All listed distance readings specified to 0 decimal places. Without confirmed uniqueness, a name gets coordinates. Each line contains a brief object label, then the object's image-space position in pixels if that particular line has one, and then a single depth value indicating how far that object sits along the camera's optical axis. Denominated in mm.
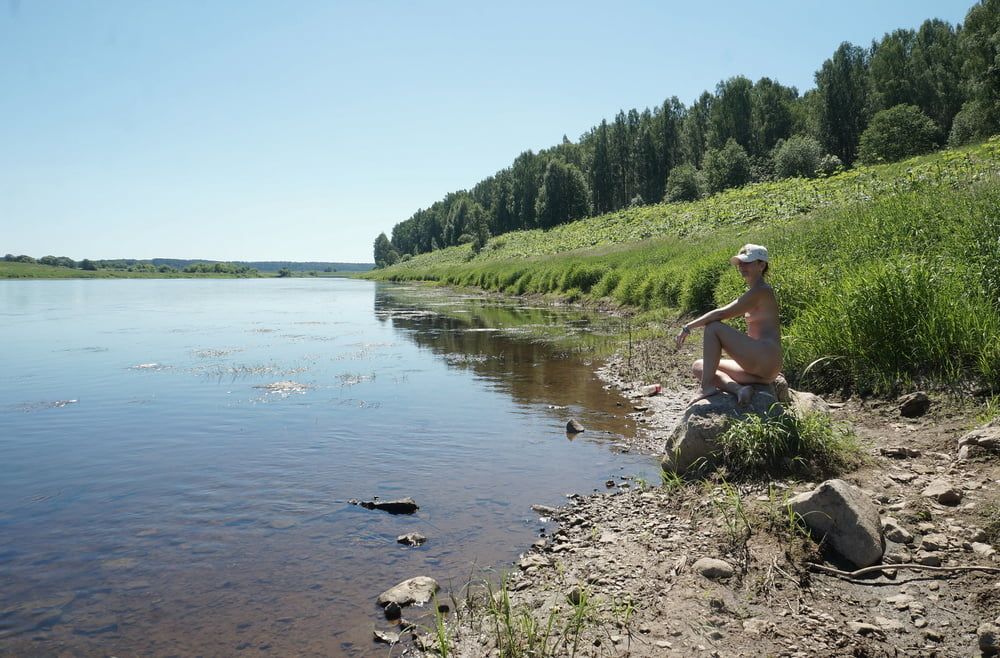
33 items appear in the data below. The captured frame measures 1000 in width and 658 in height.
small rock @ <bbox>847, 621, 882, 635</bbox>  3984
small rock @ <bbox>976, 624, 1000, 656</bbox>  3602
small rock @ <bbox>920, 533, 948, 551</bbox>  4707
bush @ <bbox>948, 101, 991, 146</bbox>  61719
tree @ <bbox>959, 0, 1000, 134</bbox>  59531
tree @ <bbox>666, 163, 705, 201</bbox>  83625
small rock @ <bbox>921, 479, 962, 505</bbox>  5344
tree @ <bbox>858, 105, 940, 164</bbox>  67312
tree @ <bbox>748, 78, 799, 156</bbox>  102688
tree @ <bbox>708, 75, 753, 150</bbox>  105625
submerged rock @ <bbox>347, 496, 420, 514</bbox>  7090
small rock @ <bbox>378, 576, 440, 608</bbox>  5109
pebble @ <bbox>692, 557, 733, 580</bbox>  4863
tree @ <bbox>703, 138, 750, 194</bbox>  77938
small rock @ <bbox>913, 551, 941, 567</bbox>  4539
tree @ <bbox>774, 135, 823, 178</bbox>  67750
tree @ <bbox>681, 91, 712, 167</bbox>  113625
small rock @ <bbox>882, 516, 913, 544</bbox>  4922
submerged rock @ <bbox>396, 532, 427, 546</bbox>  6320
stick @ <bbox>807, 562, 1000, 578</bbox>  4468
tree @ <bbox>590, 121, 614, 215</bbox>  120750
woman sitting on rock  7383
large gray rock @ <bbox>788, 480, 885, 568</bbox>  4699
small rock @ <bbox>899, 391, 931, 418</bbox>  7652
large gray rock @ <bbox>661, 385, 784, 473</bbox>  7066
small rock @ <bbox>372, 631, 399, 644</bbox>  4641
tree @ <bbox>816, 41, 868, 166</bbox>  93438
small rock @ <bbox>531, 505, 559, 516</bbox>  6883
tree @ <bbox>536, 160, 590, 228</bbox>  109250
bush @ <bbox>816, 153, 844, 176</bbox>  60250
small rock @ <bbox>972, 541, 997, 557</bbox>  4508
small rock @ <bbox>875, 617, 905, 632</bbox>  3990
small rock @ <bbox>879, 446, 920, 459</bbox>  6598
